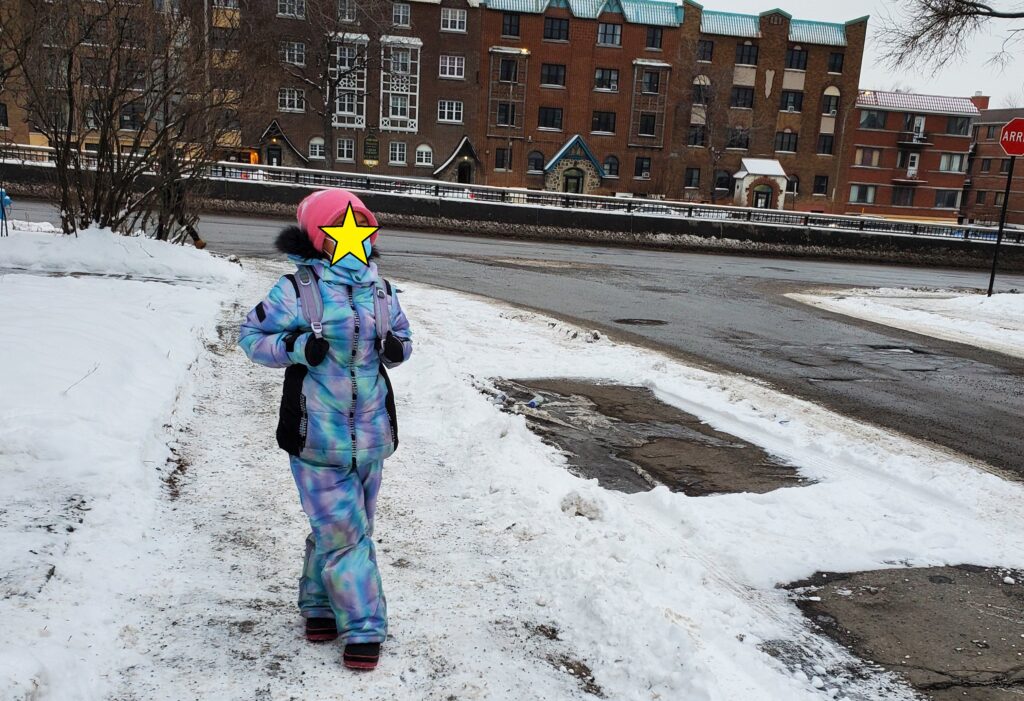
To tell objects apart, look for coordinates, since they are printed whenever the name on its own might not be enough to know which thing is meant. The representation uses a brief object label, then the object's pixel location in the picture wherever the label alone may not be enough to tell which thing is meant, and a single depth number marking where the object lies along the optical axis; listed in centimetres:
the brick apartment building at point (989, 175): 7719
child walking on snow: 316
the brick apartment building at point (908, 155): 6297
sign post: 1764
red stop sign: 1764
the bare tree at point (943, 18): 1989
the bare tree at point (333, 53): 4594
